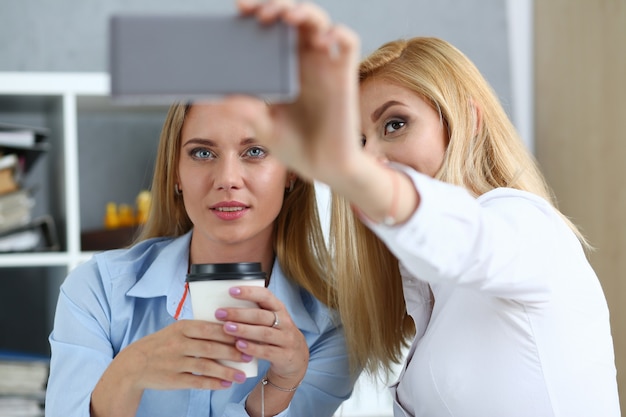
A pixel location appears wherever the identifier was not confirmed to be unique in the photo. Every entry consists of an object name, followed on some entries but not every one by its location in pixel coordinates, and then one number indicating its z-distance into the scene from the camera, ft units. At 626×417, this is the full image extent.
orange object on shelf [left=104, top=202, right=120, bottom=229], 8.62
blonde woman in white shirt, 2.47
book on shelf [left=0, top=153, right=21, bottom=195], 7.90
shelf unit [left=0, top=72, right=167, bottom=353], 8.50
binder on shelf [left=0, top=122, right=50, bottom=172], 7.90
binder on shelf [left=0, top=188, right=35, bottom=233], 7.86
